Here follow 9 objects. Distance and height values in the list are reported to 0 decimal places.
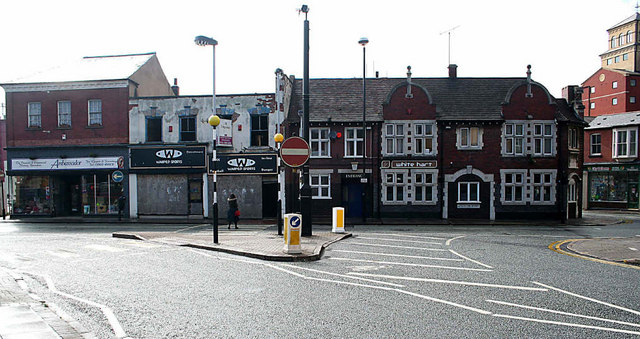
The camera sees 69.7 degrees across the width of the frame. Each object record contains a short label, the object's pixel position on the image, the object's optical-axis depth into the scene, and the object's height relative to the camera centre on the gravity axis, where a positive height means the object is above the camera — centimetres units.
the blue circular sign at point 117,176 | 2778 -52
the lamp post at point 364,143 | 2470 +138
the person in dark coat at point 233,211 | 2204 -213
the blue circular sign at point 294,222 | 1216 -146
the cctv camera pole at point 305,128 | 1565 +132
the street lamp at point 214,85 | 1491 +388
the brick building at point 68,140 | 2900 +180
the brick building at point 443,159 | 2778 +44
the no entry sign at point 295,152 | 1468 +47
